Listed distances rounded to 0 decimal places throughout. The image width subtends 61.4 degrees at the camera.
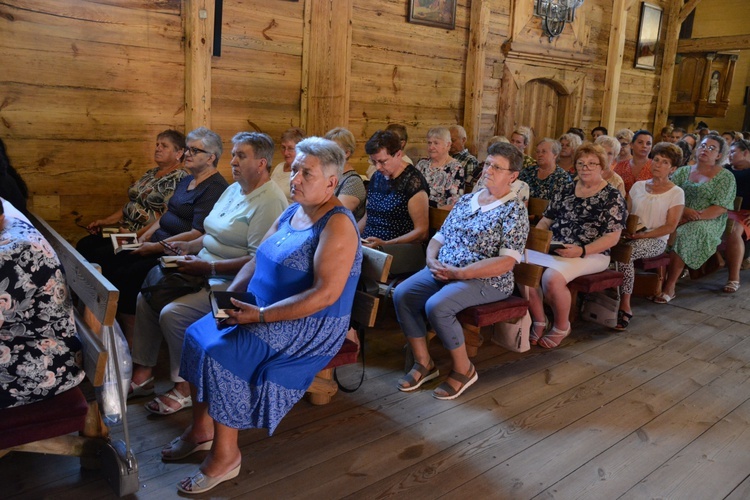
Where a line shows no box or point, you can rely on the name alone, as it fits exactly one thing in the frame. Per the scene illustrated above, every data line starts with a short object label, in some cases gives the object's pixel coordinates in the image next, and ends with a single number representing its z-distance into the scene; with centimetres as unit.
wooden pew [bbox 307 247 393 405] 259
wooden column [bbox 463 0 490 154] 634
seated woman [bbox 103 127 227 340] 324
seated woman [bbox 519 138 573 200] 473
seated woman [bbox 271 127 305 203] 457
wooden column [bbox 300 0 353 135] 514
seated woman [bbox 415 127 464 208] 456
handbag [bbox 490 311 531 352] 366
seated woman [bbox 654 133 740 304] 494
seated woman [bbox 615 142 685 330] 445
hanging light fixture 697
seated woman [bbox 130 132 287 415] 280
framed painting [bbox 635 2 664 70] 844
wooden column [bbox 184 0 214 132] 445
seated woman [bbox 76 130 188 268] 389
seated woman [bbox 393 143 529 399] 311
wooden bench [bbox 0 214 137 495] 187
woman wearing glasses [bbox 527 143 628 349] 380
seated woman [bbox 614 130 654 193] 562
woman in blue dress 224
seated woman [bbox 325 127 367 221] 396
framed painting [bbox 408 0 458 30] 589
